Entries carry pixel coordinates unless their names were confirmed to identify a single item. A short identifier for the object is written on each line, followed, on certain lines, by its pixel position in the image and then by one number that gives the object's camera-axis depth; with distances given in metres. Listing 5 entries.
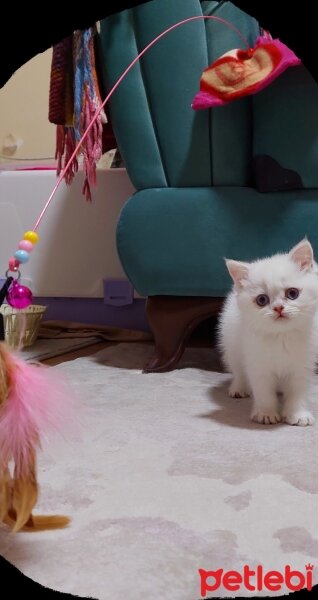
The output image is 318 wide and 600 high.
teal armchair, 1.49
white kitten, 1.16
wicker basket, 2.03
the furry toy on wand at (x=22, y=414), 0.57
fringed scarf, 1.45
